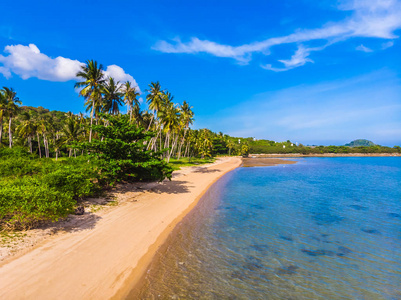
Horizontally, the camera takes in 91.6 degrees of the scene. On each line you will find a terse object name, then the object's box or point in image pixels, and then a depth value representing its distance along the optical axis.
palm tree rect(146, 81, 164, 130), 37.59
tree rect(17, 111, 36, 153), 42.69
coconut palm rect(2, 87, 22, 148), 36.74
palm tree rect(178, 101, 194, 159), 47.00
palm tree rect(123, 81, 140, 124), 37.41
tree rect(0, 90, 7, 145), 36.20
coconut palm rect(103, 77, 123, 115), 34.69
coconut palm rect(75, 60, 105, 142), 30.17
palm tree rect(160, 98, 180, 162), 37.19
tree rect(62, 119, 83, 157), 41.12
